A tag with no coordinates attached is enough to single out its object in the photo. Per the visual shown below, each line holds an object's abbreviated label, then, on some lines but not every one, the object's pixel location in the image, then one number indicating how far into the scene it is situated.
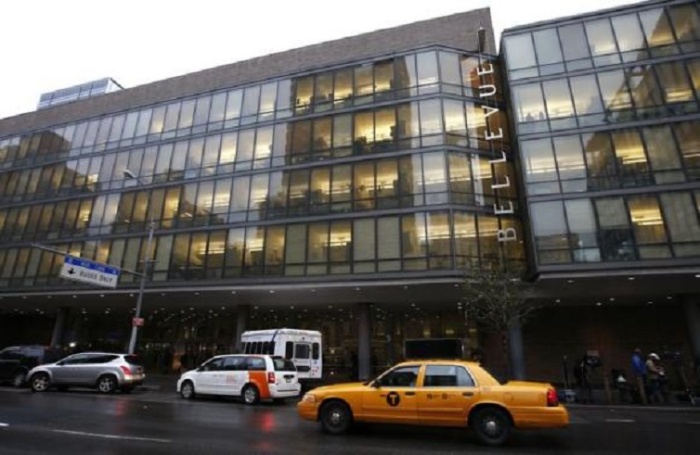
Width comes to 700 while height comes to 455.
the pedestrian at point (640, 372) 17.52
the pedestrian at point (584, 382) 18.40
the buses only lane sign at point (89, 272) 20.80
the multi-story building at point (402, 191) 21.20
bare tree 18.75
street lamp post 22.81
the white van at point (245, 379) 15.96
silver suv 18.52
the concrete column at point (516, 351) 22.12
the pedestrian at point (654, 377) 17.75
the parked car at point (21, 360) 20.50
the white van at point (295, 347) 20.92
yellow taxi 8.43
